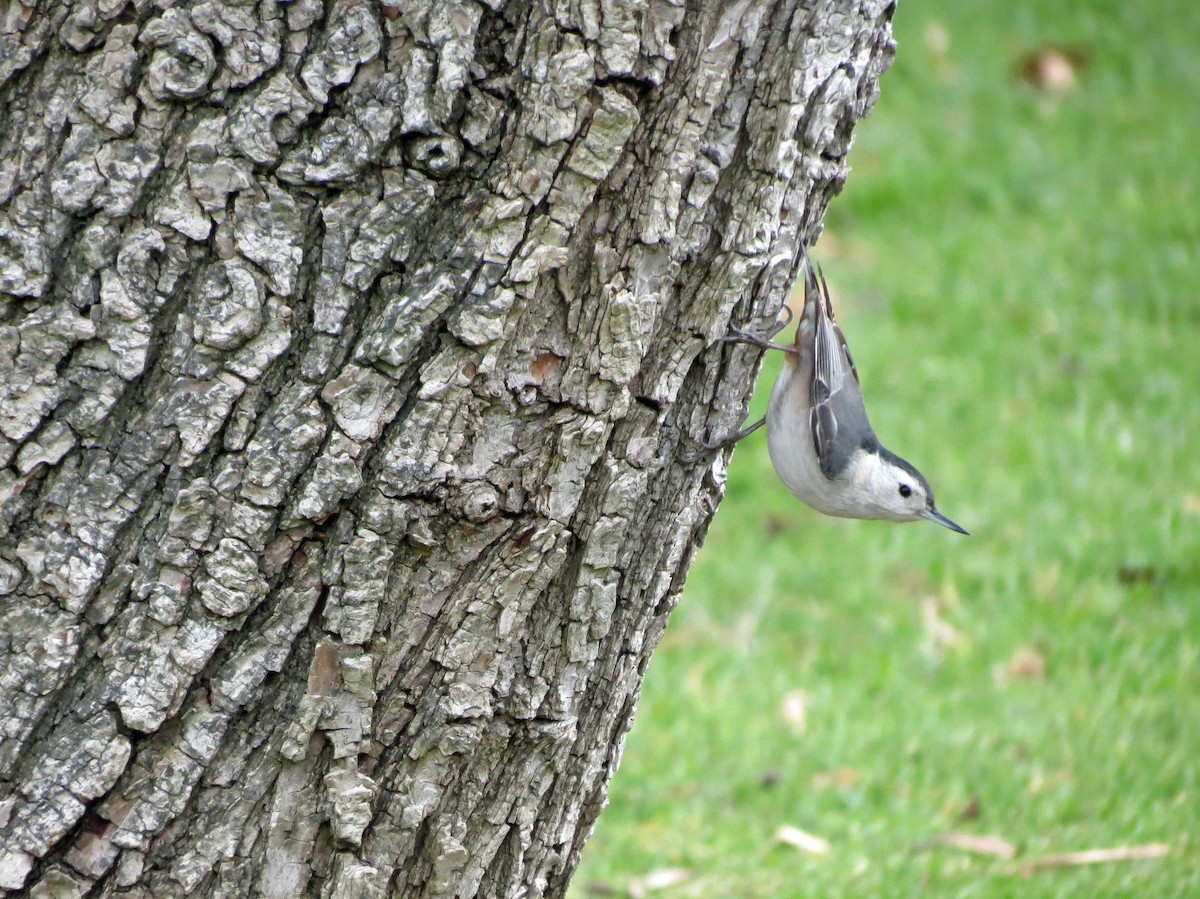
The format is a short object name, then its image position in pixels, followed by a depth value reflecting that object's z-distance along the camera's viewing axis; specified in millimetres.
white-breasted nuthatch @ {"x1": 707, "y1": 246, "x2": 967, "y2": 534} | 7988
